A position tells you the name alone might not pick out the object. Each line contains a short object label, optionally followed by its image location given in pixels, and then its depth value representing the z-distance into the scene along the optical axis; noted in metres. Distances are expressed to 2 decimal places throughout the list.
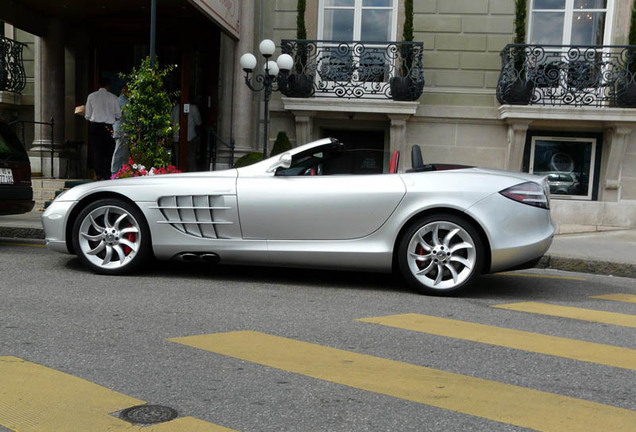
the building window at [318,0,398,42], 14.42
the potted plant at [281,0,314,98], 13.90
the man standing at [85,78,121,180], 12.11
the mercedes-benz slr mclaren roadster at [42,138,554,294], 5.66
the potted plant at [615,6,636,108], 12.94
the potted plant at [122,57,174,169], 9.88
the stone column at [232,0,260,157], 14.07
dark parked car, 7.93
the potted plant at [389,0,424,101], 13.51
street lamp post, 12.55
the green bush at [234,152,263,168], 12.72
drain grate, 2.72
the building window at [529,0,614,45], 13.92
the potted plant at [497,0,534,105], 13.26
